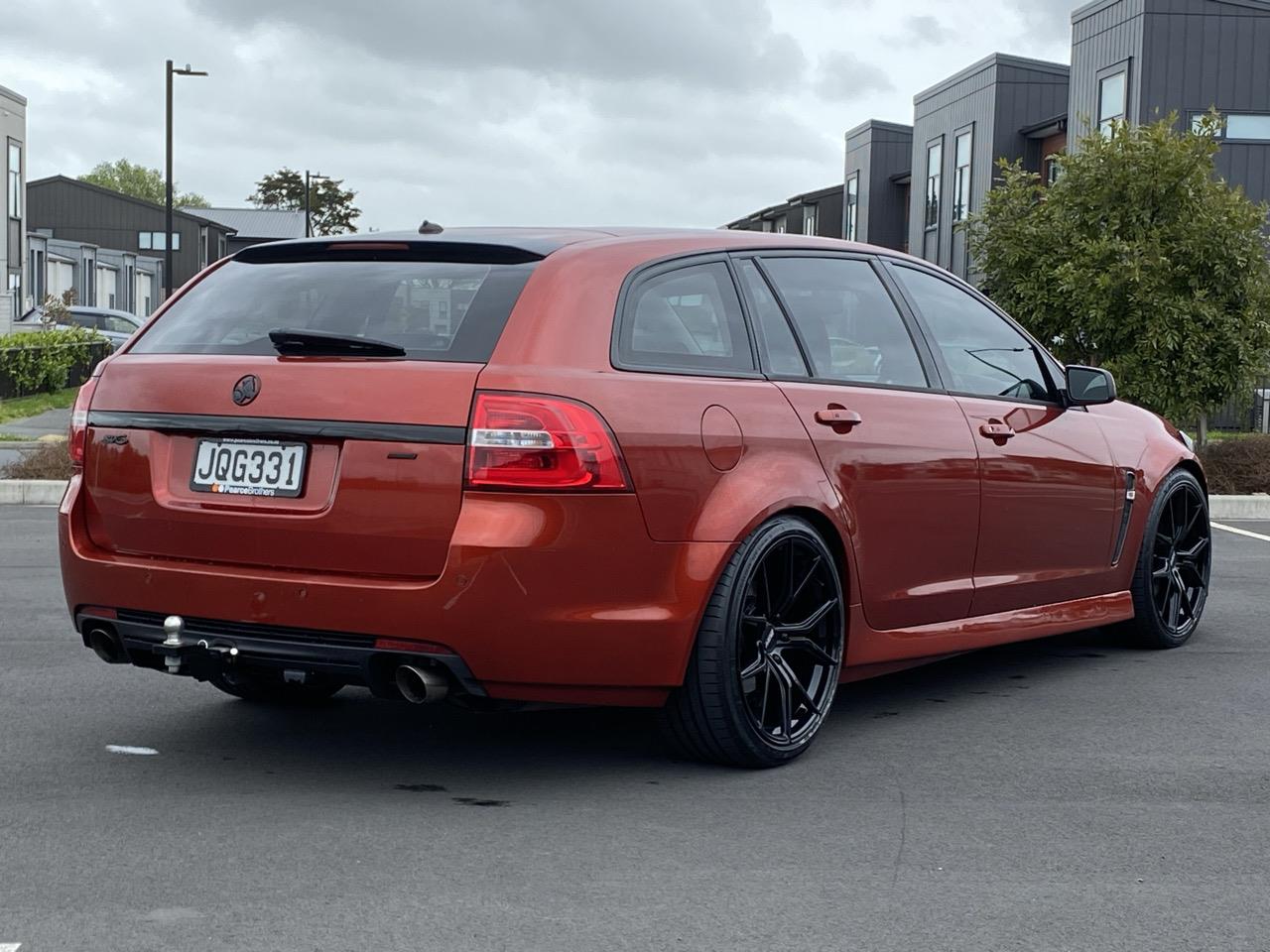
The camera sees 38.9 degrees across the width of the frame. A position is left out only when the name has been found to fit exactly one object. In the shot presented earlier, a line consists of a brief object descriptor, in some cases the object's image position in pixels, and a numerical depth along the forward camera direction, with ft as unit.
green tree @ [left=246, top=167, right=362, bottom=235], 404.98
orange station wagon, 15.19
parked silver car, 122.93
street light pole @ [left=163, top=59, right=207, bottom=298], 129.86
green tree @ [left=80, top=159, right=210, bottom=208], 593.42
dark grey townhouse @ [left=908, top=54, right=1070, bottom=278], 126.52
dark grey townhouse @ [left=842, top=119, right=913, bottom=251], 167.53
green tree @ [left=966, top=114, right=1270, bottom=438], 58.75
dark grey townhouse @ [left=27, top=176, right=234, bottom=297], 278.26
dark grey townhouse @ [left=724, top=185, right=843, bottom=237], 201.57
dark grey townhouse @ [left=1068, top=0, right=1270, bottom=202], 96.89
